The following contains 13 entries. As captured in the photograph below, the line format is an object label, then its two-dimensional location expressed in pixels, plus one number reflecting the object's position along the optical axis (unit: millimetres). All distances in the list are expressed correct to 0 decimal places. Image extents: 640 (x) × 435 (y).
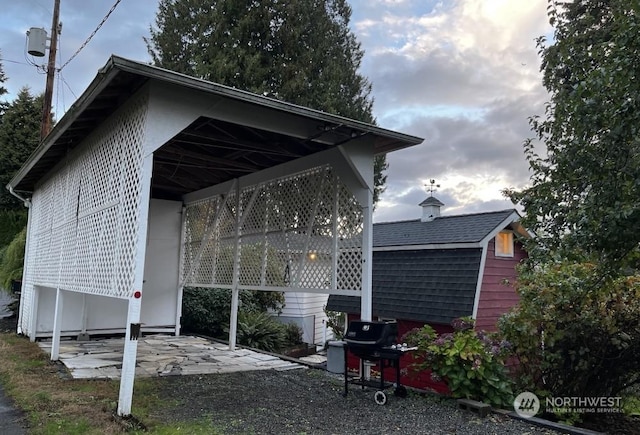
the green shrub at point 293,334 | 12974
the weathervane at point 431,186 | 12891
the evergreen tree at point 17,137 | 13633
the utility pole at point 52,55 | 11586
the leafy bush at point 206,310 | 10438
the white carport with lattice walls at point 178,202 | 4363
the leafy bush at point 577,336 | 4934
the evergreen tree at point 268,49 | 14352
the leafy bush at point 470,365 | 4566
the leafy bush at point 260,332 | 10625
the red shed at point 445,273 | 9203
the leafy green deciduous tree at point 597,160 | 3518
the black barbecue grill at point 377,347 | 4730
